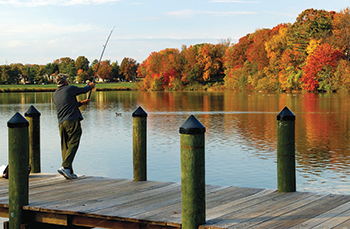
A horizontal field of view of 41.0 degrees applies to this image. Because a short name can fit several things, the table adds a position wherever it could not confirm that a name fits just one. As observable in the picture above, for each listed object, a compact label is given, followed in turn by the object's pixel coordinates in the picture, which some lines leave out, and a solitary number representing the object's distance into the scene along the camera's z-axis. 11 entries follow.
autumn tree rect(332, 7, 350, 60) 68.06
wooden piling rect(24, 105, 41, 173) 9.66
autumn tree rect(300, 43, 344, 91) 66.81
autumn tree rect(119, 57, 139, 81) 186.00
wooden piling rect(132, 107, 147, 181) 8.72
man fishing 8.74
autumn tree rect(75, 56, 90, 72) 186.50
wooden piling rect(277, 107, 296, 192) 7.56
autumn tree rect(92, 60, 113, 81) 183.25
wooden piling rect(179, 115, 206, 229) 5.70
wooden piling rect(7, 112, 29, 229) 6.82
